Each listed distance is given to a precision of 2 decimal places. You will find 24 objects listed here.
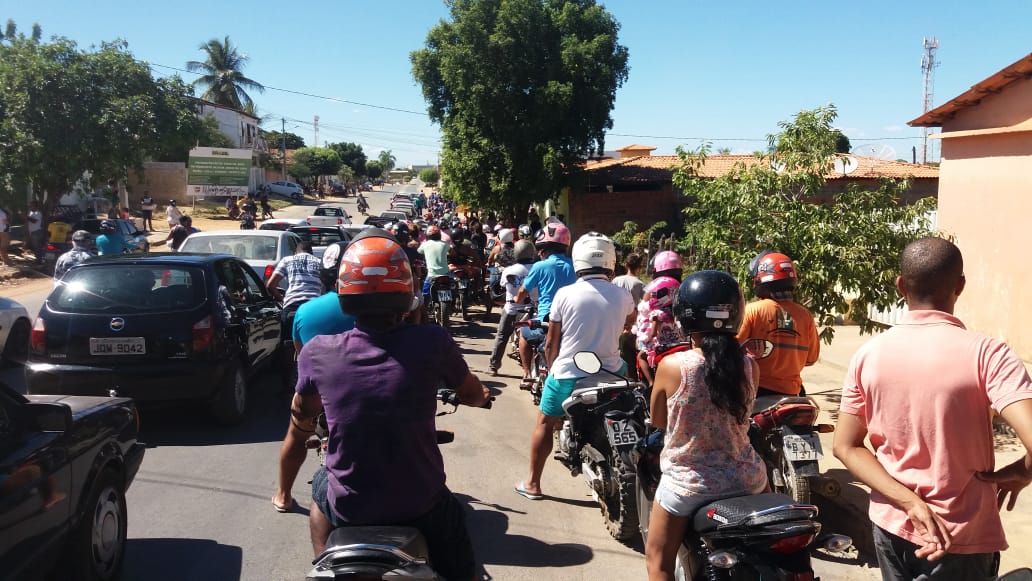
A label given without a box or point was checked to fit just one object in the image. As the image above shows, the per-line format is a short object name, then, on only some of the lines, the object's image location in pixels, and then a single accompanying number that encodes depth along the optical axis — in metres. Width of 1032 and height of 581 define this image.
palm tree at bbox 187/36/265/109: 64.88
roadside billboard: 41.84
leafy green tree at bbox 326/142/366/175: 103.44
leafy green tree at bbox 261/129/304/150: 90.81
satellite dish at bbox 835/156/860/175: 7.08
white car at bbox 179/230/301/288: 11.80
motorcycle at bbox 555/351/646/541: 4.56
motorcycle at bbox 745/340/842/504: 4.61
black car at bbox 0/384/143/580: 3.41
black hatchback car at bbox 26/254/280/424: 6.68
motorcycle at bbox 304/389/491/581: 2.64
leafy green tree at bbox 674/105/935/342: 6.69
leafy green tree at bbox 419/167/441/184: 109.44
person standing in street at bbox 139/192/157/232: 33.66
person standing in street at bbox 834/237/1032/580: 2.53
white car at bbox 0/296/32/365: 10.26
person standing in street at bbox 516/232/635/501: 5.34
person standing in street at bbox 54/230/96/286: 10.30
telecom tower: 49.44
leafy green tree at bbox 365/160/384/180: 122.25
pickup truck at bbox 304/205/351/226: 19.70
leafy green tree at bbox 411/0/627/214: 25.78
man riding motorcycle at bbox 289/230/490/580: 2.77
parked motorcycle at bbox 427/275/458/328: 12.02
